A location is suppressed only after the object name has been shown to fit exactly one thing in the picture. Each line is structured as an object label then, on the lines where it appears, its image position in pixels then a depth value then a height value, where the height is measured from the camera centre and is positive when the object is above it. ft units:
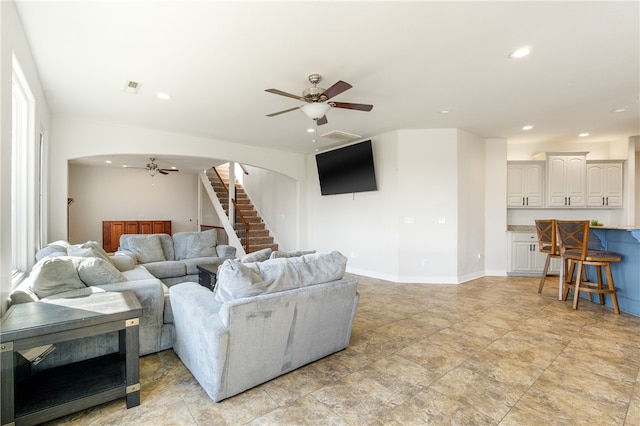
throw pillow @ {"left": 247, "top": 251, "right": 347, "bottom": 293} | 7.14 -1.51
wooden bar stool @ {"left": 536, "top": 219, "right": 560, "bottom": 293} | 14.25 -1.39
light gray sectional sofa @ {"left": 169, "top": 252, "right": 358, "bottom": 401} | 6.38 -2.55
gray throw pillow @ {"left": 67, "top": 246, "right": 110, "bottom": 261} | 10.69 -1.48
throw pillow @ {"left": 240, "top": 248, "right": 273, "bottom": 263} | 8.84 -1.41
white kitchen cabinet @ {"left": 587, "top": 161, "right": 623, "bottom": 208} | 19.19 +1.84
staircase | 24.72 -0.48
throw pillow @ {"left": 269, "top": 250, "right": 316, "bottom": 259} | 9.03 -1.38
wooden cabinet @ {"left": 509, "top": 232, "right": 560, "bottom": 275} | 19.13 -2.98
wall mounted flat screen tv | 18.66 +2.83
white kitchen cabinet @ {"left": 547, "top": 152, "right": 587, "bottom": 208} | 19.42 +2.18
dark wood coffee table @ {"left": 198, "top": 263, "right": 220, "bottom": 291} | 13.05 -2.94
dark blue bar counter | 12.01 -2.32
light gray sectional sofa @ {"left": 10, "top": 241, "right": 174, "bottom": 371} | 7.26 -2.16
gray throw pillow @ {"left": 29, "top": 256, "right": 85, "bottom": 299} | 7.54 -1.74
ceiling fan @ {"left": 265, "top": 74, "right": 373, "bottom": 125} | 9.75 +3.74
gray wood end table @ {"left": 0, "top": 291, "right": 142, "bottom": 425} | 5.28 -3.09
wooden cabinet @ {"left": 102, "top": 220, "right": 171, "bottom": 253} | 30.22 -1.90
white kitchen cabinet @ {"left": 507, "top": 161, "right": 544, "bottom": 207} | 20.01 +1.91
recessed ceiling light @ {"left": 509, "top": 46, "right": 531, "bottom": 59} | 8.65 +4.78
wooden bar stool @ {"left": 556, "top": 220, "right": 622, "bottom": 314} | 12.26 -1.90
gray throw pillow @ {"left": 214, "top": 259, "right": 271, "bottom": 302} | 6.59 -1.60
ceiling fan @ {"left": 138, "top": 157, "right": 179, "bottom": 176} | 25.84 +3.91
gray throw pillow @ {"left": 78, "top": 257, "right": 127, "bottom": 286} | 8.80 -1.85
